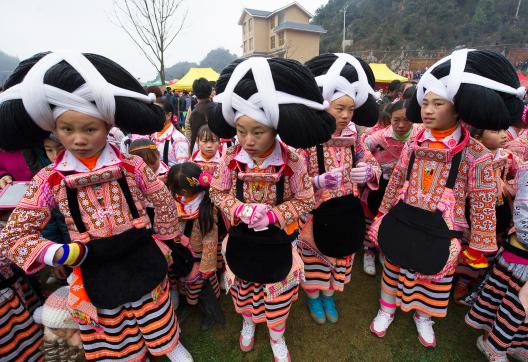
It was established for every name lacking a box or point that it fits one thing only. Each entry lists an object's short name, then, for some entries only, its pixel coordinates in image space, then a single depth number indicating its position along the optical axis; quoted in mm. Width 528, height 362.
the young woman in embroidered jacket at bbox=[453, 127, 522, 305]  1941
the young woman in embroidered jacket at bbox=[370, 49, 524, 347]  1623
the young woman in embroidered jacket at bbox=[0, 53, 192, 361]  1314
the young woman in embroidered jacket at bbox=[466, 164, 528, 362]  1757
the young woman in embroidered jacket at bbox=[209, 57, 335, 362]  1428
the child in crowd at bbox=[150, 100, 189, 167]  3352
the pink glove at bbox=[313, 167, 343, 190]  1838
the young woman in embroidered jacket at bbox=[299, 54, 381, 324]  1948
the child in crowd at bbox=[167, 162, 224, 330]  2244
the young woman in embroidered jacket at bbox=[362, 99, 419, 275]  2826
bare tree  8852
